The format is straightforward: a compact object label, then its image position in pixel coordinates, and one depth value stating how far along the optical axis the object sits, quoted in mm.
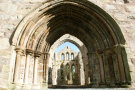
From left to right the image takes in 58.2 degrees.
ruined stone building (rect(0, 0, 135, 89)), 3850
